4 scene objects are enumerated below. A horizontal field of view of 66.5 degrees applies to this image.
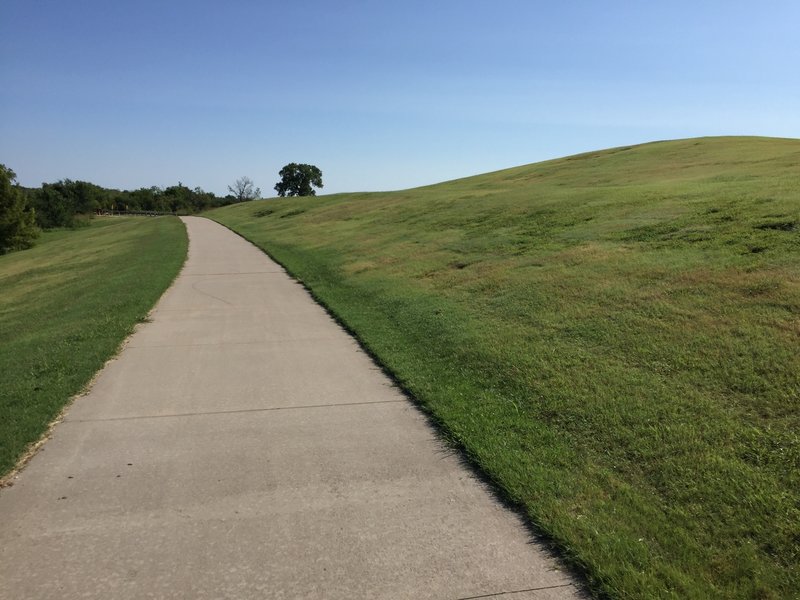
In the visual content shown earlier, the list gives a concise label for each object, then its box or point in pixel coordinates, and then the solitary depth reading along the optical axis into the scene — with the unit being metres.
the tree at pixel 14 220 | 47.06
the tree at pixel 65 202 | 72.50
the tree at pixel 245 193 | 130.88
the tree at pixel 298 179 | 126.38
